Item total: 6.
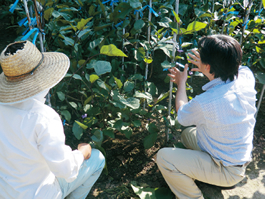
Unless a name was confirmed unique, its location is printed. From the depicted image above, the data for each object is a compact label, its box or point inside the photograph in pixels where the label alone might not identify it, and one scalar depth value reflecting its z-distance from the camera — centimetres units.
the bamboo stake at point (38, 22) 136
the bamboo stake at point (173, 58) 164
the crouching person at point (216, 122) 138
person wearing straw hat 102
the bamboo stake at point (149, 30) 172
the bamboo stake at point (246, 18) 196
